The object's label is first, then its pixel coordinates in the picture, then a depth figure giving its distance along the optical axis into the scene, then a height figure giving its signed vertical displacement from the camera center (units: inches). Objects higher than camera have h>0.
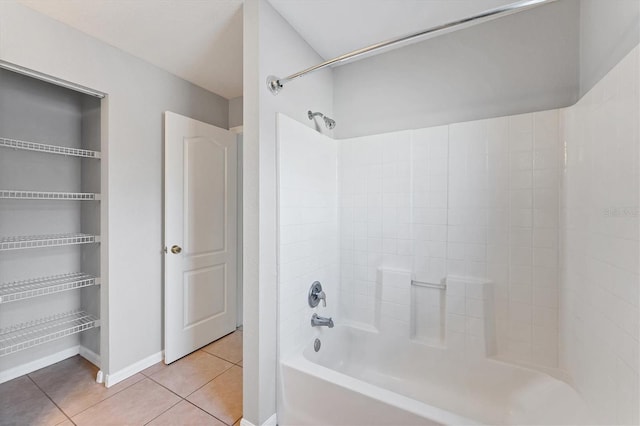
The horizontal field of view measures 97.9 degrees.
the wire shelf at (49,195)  67.8 +4.4
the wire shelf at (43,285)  67.9 -20.1
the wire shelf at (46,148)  65.8 +16.2
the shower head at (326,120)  76.2 +26.1
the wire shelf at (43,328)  72.6 -33.0
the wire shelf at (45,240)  68.3 -7.6
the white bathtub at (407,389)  48.8 -37.9
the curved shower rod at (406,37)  38.5 +29.7
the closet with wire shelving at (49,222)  75.9 -3.2
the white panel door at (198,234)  88.3 -7.8
